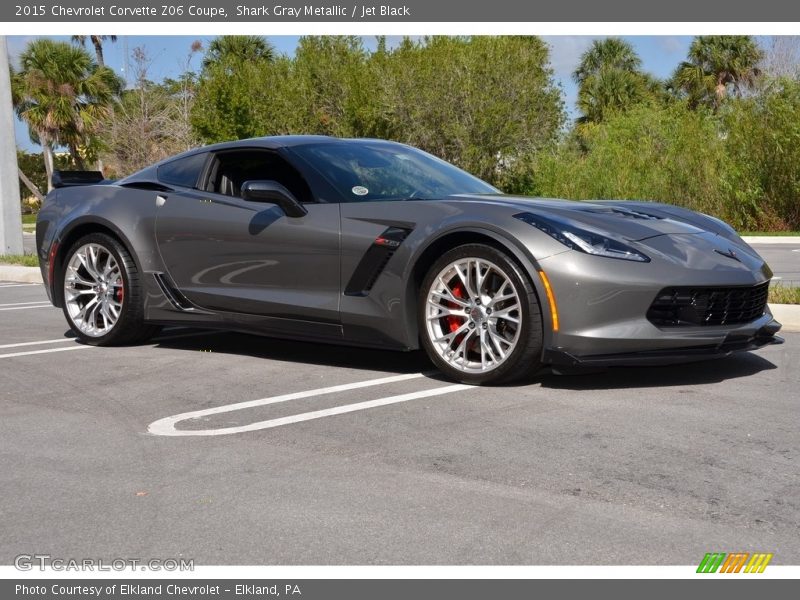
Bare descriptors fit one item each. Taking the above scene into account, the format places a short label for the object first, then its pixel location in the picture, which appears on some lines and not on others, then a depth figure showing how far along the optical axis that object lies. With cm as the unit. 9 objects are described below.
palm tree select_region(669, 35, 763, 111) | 4616
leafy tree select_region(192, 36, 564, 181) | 3675
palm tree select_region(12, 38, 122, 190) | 4459
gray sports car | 561
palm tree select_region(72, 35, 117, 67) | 6148
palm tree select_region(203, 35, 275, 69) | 5097
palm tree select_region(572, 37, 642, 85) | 5169
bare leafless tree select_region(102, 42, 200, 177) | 4178
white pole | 1728
